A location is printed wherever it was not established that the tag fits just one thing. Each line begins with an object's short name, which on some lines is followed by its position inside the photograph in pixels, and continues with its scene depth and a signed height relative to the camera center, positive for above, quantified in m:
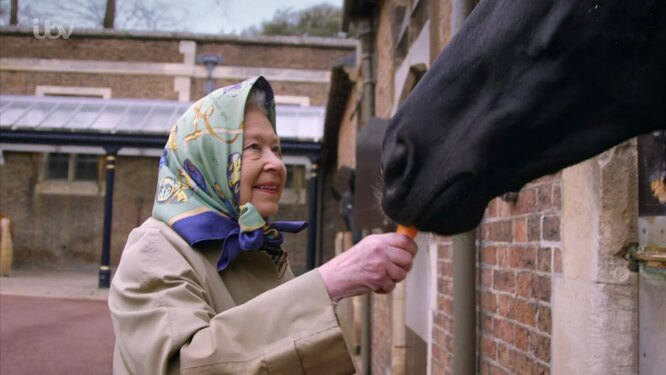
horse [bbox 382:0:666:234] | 1.21 +0.28
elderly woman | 1.40 -0.06
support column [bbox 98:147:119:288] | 14.30 +0.58
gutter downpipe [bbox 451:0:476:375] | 2.79 -0.21
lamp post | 23.23 +6.21
